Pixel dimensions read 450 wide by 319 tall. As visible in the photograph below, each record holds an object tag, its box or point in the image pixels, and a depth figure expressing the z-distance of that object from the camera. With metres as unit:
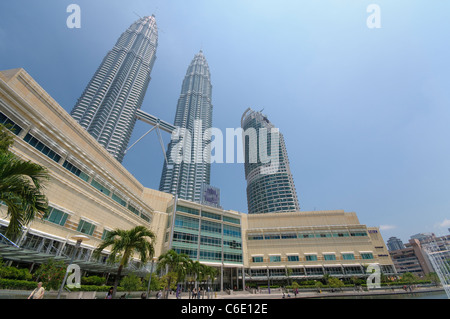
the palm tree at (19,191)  8.48
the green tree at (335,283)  42.59
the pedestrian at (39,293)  9.07
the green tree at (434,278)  48.13
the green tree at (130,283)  24.30
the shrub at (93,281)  23.34
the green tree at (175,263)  28.88
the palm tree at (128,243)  20.45
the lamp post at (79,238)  13.66
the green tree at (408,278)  46.91
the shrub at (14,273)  15.29
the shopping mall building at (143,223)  22.36
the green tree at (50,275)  16.77
